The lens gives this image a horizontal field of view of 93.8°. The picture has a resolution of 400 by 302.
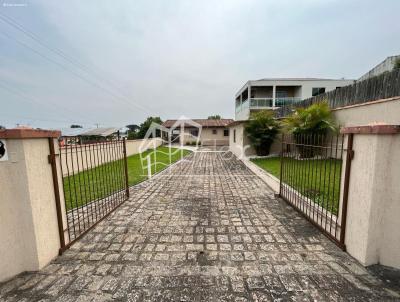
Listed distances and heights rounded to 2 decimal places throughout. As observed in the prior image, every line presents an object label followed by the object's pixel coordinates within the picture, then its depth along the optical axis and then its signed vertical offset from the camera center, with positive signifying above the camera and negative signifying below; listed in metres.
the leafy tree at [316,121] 8.79 +0.40
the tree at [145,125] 36.91 +1.51
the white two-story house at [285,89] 20.95 +4.81
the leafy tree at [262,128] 11.69 +0.14
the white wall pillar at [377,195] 2.02 -0.74
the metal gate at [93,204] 2.71 -1.65
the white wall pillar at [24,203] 1.98 -0.76
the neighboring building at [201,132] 28.92 -0.09
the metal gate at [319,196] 2.50 -1.45
